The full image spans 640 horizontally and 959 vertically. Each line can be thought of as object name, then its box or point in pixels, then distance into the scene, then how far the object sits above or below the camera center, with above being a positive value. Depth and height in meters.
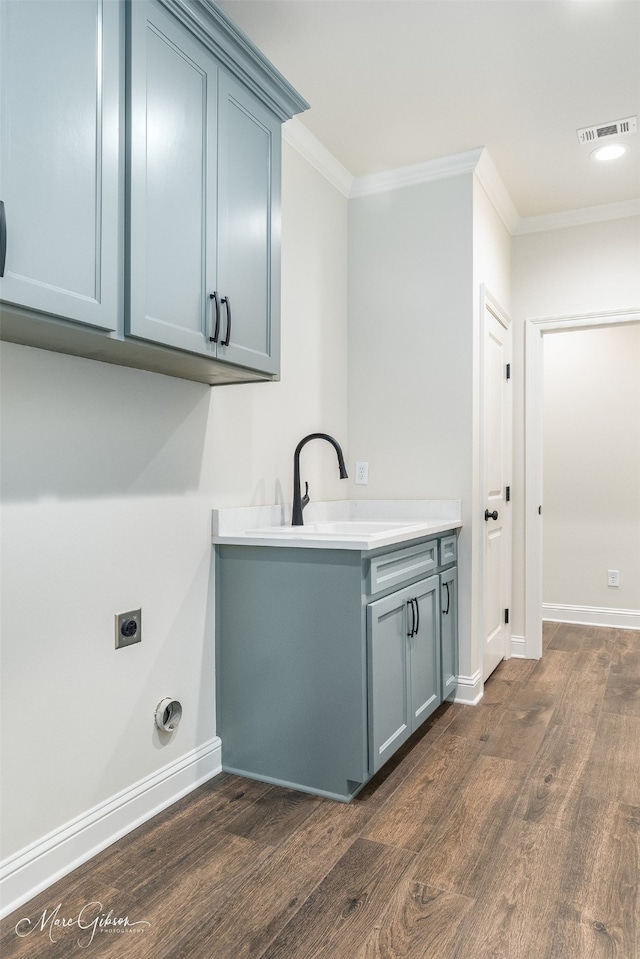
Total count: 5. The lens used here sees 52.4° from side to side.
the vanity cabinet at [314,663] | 2.14 -0.60
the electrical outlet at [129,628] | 1.93 -0.42
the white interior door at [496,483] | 3.41 +0.04
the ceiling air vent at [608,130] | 2.88 +1.63
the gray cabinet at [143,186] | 1.31 +0.74
